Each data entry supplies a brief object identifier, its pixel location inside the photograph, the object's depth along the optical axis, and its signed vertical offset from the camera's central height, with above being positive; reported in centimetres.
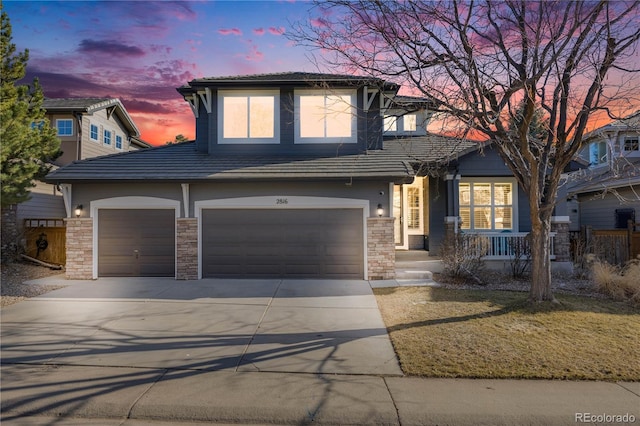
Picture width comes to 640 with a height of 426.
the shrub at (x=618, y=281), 829 -133
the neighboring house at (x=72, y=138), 1547 +504
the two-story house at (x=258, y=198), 1095 +84
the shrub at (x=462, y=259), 1034 -95
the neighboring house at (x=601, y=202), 1539 +109
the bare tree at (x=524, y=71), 694 +303
